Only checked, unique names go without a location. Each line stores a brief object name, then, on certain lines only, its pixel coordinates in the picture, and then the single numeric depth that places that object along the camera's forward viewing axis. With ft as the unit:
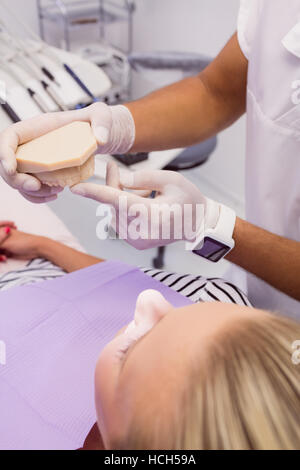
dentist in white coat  2.45
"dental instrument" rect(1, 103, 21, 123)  3.86
